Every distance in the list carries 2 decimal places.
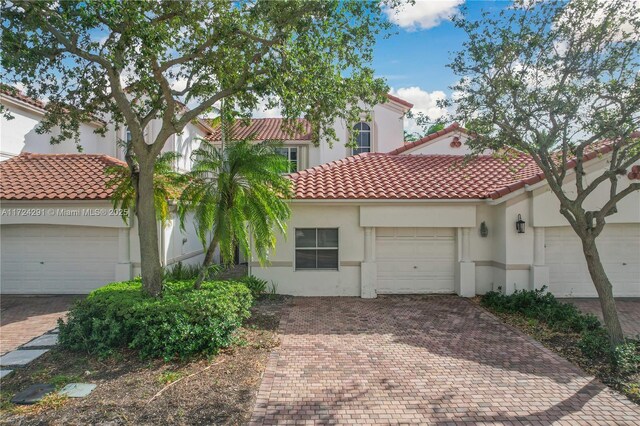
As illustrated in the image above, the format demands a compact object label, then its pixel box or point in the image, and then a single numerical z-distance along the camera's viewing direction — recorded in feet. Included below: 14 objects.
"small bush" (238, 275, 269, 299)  37.55
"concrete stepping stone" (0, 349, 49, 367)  23.29
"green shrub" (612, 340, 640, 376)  20.86
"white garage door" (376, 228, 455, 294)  40.81
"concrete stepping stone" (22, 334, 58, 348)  26.15
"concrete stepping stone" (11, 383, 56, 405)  18.47
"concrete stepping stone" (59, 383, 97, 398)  18.81
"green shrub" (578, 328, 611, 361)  23.21
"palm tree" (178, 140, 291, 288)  28.76
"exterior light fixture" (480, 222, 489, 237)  40.12
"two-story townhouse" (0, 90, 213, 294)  39.88
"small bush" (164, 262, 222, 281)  37.05
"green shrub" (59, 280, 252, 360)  22.62
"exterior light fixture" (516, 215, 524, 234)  37.19
